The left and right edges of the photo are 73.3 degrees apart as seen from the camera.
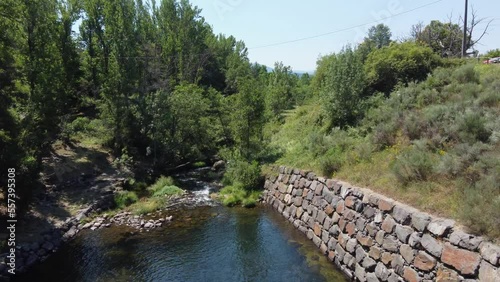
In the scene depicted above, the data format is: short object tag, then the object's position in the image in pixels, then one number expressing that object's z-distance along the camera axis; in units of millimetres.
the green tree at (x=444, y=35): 37219
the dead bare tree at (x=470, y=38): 37422
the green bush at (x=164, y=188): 20125
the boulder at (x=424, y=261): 7809
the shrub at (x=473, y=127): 10296
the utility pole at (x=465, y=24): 27084
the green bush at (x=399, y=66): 19688
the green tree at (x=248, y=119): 22266
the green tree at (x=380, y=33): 65938
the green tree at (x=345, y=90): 18750
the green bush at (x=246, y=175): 20047
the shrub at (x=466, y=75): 15309
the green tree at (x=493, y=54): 27920
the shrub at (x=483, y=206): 6961
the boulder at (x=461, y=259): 6871
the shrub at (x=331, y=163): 14102
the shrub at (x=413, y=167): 9891
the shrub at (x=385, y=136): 13461
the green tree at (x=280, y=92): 41125
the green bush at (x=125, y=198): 18188
